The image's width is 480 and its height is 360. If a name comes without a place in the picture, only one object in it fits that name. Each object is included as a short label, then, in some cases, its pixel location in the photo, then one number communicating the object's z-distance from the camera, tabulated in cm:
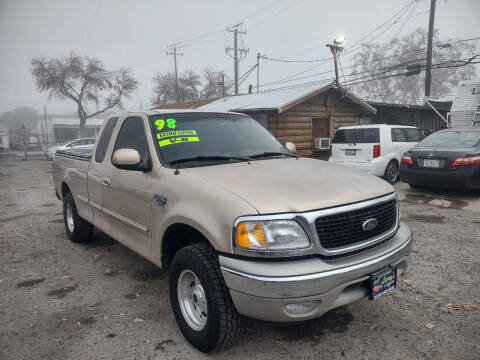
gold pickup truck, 220
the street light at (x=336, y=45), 1350
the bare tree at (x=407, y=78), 5333
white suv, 970
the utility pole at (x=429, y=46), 1936
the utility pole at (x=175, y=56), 4509
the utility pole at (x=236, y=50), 3338
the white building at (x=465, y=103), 1343
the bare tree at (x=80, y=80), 3788
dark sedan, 733
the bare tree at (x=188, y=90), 4722
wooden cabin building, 1473
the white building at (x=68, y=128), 5178
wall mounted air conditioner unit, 1409
